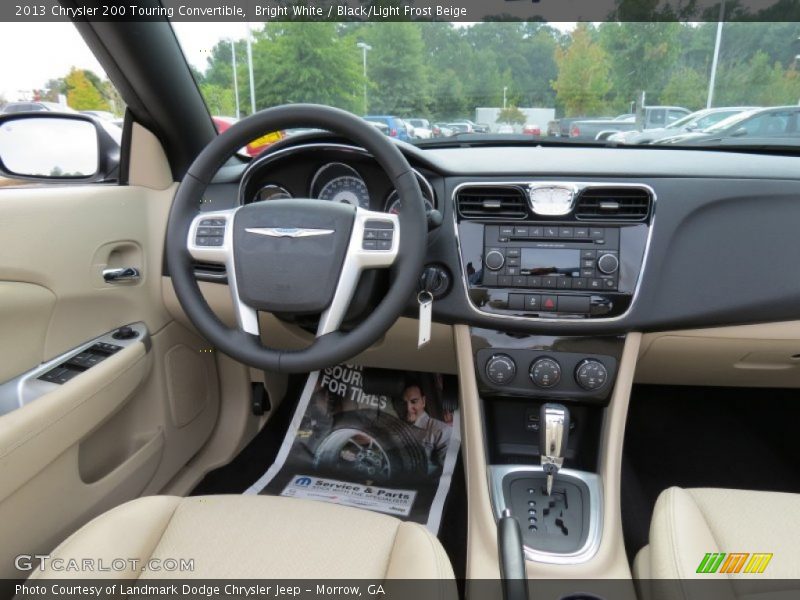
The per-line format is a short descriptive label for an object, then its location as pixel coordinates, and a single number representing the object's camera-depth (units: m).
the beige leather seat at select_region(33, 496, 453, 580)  1.00
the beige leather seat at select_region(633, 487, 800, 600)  1.00
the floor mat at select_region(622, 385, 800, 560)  1.97
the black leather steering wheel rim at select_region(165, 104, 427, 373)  1.11
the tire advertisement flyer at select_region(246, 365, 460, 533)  1.84
